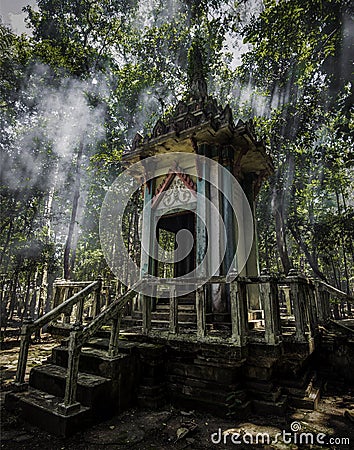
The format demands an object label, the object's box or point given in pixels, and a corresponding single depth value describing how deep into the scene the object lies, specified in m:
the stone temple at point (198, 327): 4.45
